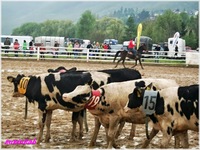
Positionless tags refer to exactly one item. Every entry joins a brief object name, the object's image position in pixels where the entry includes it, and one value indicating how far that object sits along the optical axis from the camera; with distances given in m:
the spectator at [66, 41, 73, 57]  34.12
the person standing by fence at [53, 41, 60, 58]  33.00
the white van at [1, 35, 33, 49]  50.44
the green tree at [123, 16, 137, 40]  93.69
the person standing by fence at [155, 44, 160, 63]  33.58
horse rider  30.63
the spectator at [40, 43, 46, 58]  33.17
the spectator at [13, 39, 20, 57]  33.79
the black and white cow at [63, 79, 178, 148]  8.29
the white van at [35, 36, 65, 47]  56.49
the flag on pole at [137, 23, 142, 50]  35.32
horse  30.04
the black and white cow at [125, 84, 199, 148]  7.47
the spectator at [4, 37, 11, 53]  35.80
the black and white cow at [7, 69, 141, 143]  9.07
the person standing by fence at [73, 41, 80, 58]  34.22
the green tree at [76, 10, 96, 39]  132.48
